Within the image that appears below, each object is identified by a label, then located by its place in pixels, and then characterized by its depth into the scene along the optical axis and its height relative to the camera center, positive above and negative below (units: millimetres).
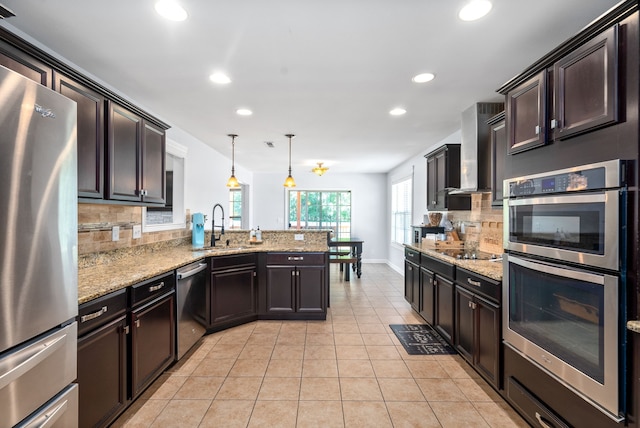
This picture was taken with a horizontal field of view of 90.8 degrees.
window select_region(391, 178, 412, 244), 6863 +71
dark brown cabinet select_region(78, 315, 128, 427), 1652 -910
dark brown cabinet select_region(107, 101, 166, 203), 2307 +463
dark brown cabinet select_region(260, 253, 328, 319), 3814 -876
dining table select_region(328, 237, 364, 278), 6324 -670
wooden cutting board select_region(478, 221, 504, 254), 3391 -259
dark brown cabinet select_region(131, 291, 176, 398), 2102 -935
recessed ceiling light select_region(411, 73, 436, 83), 2592 +1143
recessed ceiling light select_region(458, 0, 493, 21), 1697 +1136
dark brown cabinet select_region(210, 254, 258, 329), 3426 -859
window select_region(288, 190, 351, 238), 8789 +113
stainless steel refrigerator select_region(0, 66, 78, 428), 1157 -169
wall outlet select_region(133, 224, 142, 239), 3109 -171
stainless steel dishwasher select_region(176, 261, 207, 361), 2754 -867
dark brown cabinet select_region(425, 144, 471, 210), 3885 +458
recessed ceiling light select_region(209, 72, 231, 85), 2586 +1138
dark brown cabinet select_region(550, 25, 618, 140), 1404 +622
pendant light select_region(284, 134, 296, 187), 5529 +558
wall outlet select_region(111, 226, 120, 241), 2809 -172
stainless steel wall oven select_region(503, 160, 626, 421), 1376 -321
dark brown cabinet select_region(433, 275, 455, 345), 2960 -919
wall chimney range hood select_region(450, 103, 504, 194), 3227 +720
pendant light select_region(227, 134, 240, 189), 4845 +532
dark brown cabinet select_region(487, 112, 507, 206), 2791 +528
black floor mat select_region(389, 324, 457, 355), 3057 -1322
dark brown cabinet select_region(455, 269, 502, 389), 2232 -858
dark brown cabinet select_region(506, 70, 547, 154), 1833 +631
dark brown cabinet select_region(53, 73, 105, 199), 1982 +521
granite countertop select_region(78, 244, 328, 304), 1886 -431
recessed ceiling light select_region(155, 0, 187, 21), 1697 +1132
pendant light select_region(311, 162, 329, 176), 6333 +890
